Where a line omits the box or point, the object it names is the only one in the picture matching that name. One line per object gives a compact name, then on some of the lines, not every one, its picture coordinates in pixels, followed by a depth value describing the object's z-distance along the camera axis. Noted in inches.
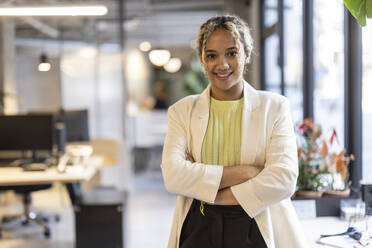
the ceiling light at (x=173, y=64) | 409.3
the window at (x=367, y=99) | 108.5
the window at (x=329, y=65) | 129.2
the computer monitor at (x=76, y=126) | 192.5
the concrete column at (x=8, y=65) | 253.1
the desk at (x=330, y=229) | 72.0
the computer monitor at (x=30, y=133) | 168.4
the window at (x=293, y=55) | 176.2
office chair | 180.5
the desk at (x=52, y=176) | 147.1
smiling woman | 59.9
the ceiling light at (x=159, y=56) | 282.4
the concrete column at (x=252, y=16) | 253.2
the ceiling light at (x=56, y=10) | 139.6
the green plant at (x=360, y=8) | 60.0
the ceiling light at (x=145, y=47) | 435.8
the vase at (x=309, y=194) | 96.0
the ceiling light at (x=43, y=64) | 206.7
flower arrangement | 98.6
